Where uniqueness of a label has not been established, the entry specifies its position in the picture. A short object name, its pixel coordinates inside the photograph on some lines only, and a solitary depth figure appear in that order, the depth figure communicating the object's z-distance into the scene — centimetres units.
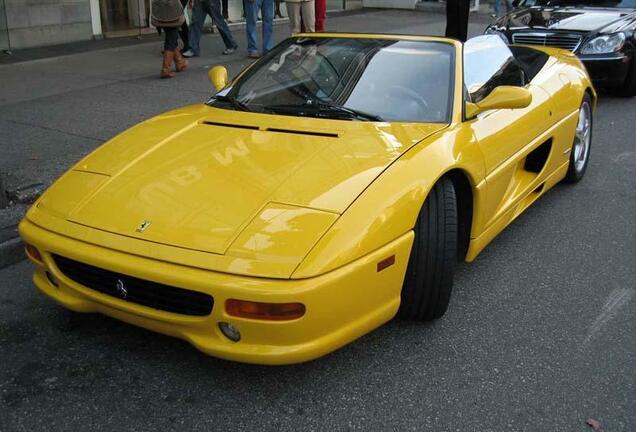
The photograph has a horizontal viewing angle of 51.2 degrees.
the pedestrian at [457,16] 908
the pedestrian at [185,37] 1033
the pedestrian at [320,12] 1042
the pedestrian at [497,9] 1658
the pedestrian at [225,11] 1342
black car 830
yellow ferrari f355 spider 247
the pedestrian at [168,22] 841
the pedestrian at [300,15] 981
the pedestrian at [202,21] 993
